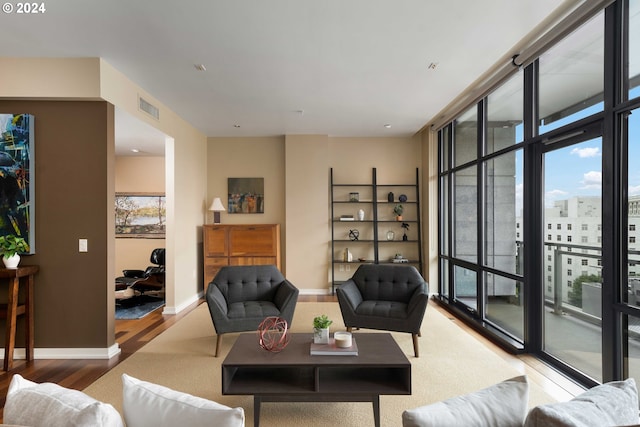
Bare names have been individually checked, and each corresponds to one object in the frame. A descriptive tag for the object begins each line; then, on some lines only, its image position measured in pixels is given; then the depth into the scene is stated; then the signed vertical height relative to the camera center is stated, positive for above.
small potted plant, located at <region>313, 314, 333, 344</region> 2.79 -0.89
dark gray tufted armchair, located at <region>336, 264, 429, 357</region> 3.81 -0.97
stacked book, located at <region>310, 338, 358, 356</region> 2.61 -0.98
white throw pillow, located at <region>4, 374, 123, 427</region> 1.02 -0.57
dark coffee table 2.38 -1.13
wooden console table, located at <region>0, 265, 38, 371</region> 3.49 -0.92
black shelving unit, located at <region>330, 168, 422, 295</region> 7.14 -0.19
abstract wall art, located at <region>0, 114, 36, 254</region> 3.74 +0.39
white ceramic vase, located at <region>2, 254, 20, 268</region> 3.54 -0.45
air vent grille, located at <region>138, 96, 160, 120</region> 4.54 +1.35
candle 2.72 -0.94
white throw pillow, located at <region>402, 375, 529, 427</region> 1.06 -0.59
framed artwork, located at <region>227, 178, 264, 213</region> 7.27 +0.37
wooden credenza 6.60 -0.58
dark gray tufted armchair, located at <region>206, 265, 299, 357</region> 3.79 -0.95
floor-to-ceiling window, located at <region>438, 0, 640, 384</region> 2.58 +0.09
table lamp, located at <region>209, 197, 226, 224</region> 6.93 +0.14
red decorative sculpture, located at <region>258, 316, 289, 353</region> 2.73 -0.99
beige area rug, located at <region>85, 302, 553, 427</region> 2.65 -1.44
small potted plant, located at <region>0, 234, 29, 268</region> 3.54 -0.34
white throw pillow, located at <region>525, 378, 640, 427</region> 0.99 -0.56
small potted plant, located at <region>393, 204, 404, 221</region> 7.09 +0.04
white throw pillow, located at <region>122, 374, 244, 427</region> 1.11 -0.61
